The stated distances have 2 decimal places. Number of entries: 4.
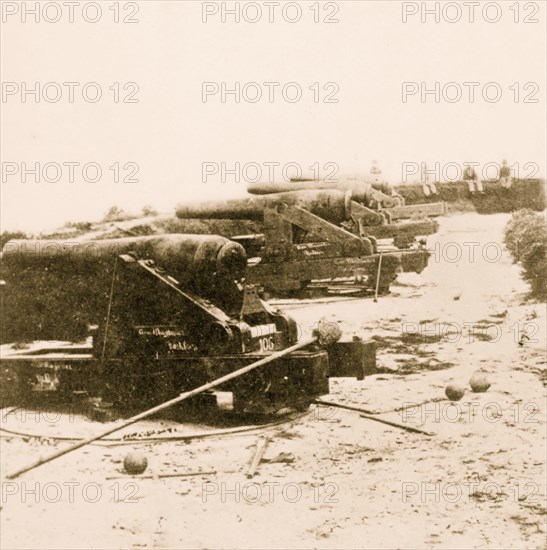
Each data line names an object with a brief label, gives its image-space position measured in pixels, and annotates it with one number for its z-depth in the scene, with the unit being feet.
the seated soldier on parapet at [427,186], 70.79
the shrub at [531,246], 39.14
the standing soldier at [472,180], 72.74
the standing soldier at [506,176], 72.43
